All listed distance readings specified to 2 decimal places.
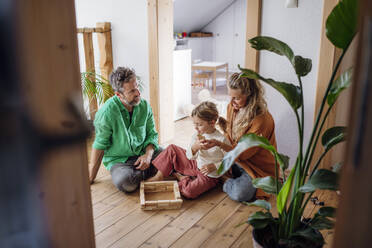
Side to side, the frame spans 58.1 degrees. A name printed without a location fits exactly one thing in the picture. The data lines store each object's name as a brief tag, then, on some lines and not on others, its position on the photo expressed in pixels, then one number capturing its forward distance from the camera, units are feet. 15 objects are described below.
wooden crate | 7.06
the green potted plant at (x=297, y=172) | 3.83
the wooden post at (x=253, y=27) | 8.22
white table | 20.50
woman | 7.13
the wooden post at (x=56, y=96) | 1.97
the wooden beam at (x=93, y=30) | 10.77
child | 7.39
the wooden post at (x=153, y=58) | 9.97
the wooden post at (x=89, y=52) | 11.01
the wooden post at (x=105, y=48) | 10.85
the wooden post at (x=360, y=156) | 1.51
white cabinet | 13.85
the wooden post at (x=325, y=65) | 7.41
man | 7.72
